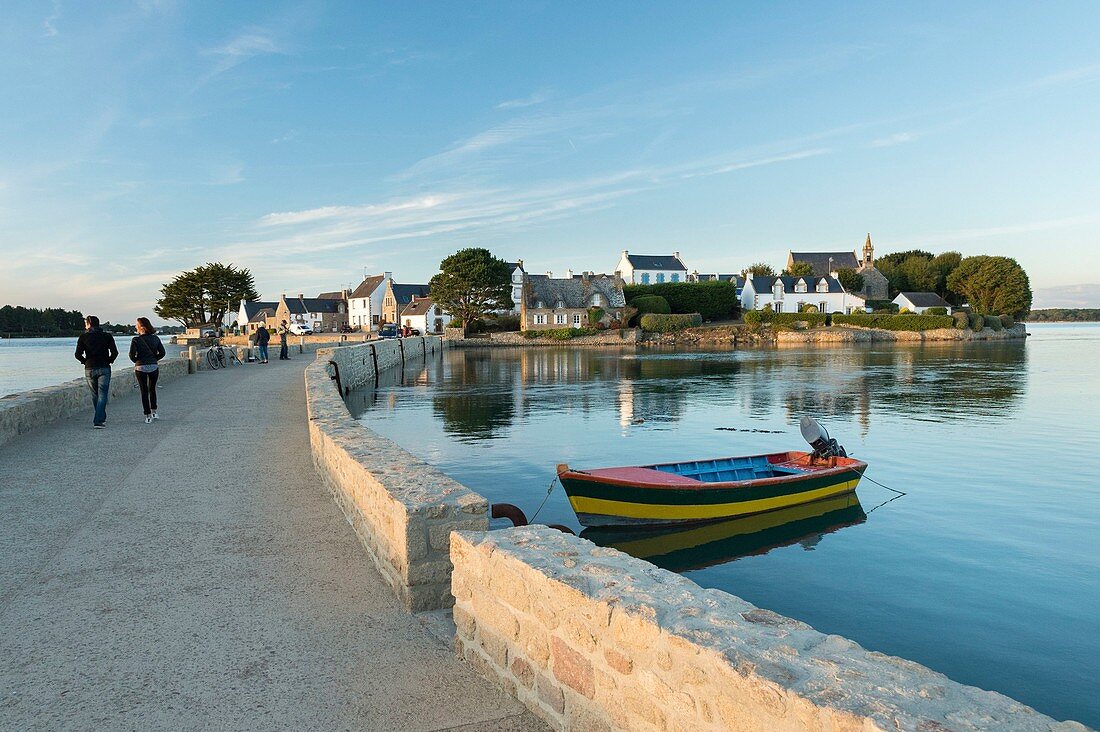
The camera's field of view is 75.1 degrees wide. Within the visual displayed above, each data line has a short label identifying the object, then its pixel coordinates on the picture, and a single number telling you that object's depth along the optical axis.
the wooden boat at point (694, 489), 12.27
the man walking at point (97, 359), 13.26
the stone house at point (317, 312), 114.94
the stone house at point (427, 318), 100.94
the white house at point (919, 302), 105.62
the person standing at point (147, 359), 14.16
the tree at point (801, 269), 111.31
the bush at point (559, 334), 87.06
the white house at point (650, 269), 112.31
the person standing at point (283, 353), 39.06
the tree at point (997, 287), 102.88
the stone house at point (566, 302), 90.50
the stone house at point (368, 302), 111.81
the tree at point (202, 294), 109.31
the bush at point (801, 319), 91.75
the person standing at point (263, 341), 34.81
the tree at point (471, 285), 87.31
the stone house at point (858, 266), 110.75
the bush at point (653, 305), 91.94
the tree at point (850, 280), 109.00
